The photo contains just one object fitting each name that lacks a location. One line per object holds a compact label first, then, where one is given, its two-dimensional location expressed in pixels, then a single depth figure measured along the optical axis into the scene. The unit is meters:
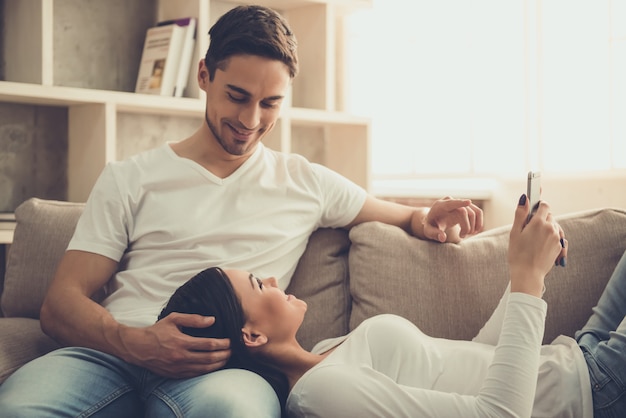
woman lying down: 1.48
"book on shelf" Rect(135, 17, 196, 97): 2.93
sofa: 1.98
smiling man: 1.67
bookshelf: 2.72
